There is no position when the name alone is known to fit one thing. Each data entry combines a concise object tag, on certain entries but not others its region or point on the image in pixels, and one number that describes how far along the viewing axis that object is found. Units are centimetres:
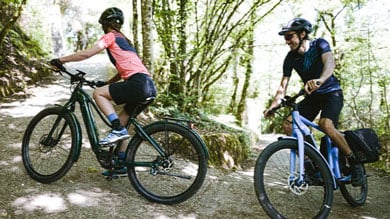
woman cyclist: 390
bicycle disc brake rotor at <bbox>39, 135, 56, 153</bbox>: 434
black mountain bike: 397
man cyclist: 405
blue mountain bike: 373
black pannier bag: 408
